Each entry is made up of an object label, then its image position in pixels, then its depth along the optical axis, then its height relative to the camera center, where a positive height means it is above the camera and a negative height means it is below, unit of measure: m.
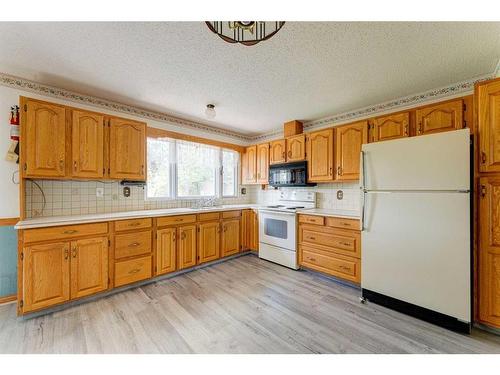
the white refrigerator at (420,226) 1.78 -0.35
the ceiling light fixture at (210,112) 2.93 +1.04
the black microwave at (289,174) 3.40 +0.23
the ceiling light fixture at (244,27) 1.09 +1.00
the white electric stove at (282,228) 3.21 -0.65
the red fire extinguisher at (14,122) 2.25 +0.69
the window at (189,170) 3.35 +0.31
